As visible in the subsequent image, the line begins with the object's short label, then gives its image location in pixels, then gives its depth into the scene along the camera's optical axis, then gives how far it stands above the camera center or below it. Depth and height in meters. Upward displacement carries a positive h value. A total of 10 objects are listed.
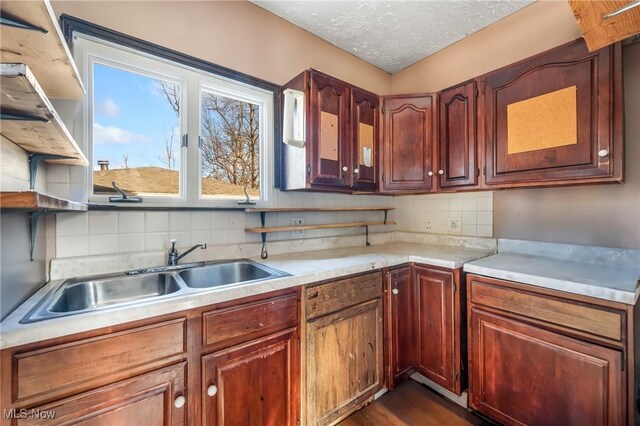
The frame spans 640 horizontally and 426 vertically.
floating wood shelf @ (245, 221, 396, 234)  1.73 -0.11
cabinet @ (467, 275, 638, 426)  1.08 -0.70
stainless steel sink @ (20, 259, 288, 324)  0.99 -0.34
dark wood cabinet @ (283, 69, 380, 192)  1.73 +0.55
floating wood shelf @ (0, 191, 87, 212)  0.61 +0.04
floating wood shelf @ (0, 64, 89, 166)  0.54 +0.27
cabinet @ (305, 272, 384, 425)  1.38 -0.80
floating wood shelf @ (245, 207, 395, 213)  1.71 +0.03
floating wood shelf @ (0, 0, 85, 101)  0.64 +0.51
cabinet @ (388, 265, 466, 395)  1.62 -0.76
